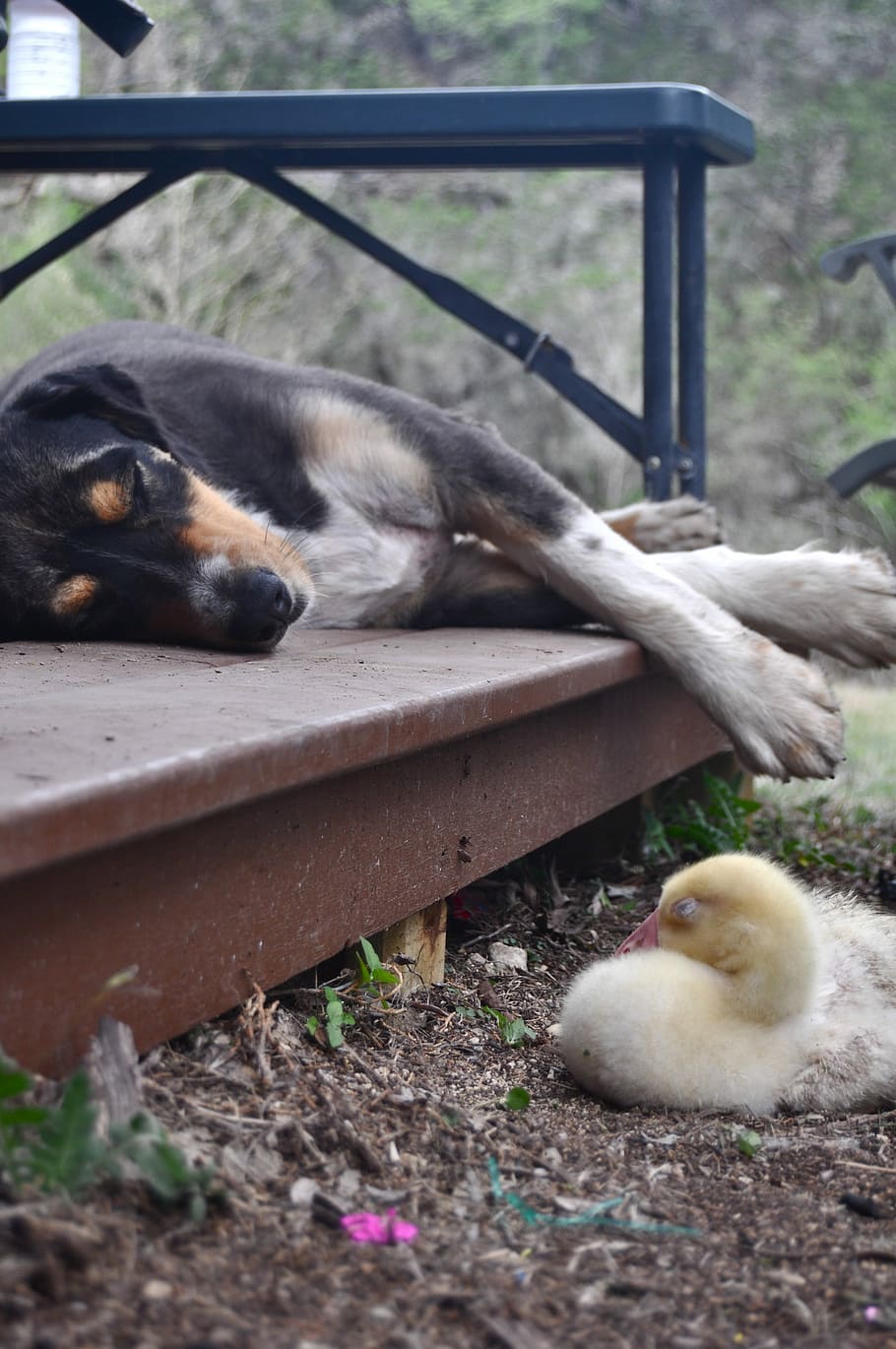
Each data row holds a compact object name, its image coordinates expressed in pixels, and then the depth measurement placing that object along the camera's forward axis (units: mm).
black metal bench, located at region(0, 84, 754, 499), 3900
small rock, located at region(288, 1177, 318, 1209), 1503
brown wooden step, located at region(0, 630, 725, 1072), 1428
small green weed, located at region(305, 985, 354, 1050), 1972
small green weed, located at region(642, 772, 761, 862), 3699
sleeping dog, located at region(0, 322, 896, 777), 2783
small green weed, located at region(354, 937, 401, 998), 2135
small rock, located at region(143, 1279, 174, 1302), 1240
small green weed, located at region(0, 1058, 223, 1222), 1264
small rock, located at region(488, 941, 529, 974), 2713
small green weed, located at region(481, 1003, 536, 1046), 2291
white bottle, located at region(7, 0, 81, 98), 4406
